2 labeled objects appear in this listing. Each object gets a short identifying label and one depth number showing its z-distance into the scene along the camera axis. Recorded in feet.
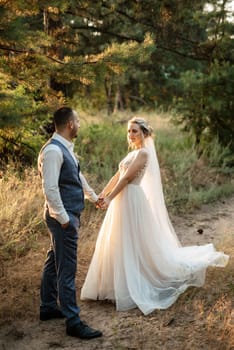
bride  17.38
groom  14.53
